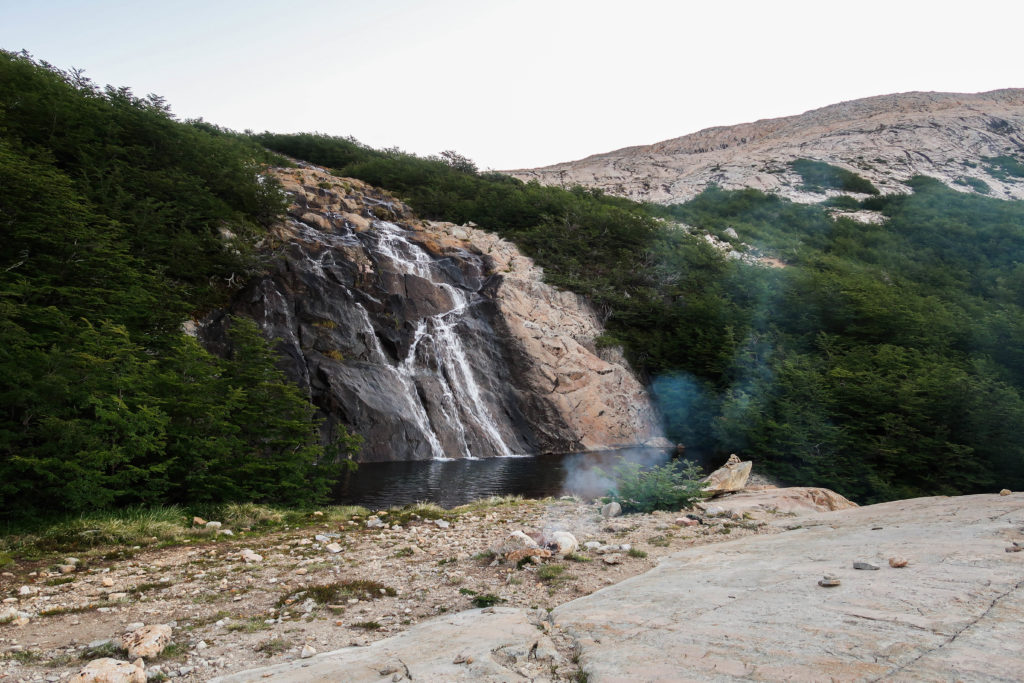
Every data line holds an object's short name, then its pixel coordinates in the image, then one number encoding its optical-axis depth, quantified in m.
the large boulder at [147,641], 4.39
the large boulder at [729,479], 12.68
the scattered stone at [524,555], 7.00
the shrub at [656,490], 11.02
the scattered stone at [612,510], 11.01
